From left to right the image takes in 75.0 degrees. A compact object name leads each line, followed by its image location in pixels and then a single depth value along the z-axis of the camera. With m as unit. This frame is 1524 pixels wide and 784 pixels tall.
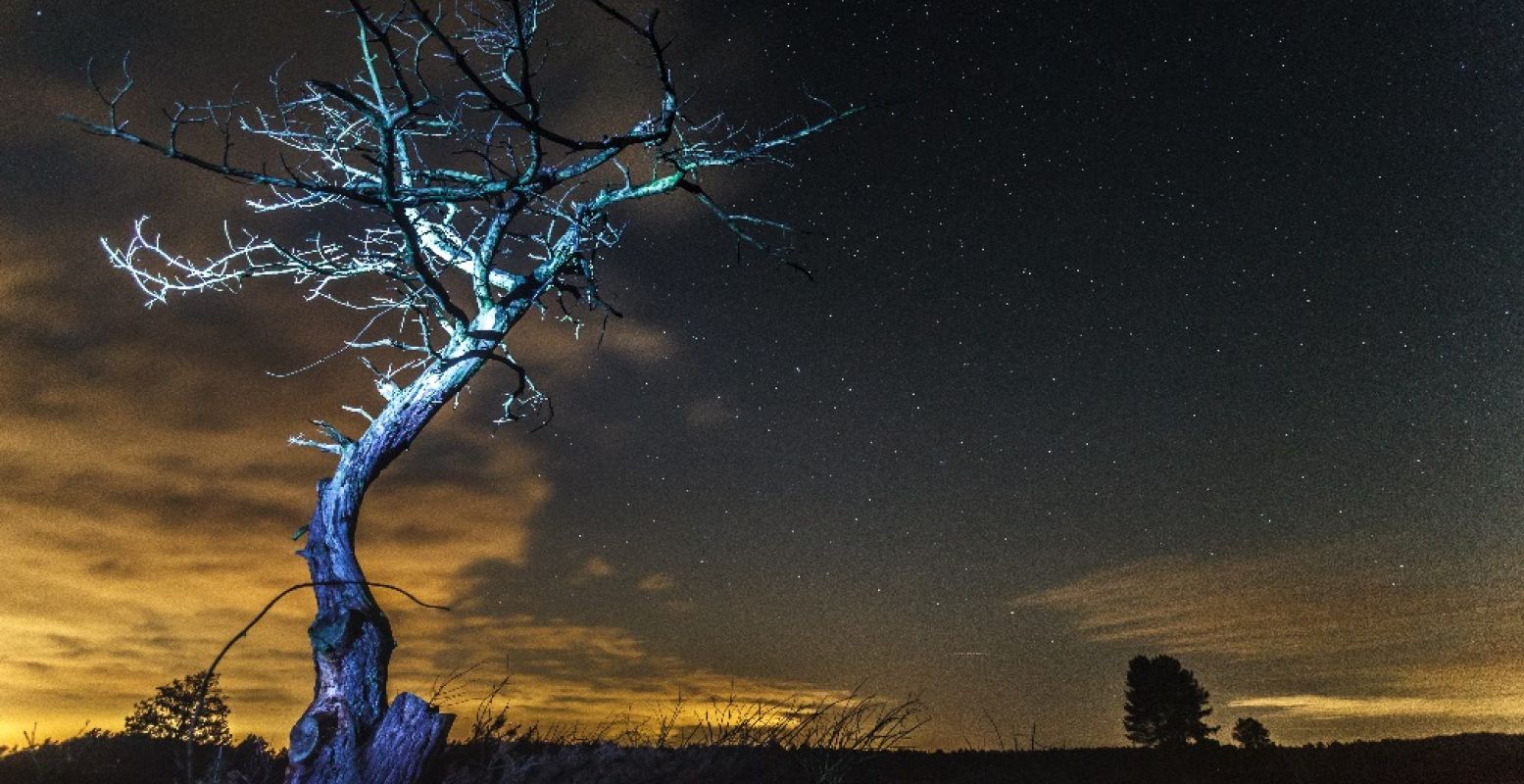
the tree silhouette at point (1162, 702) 33.06
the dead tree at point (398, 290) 7.34
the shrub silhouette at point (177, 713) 12.82
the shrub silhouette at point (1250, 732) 27.45
